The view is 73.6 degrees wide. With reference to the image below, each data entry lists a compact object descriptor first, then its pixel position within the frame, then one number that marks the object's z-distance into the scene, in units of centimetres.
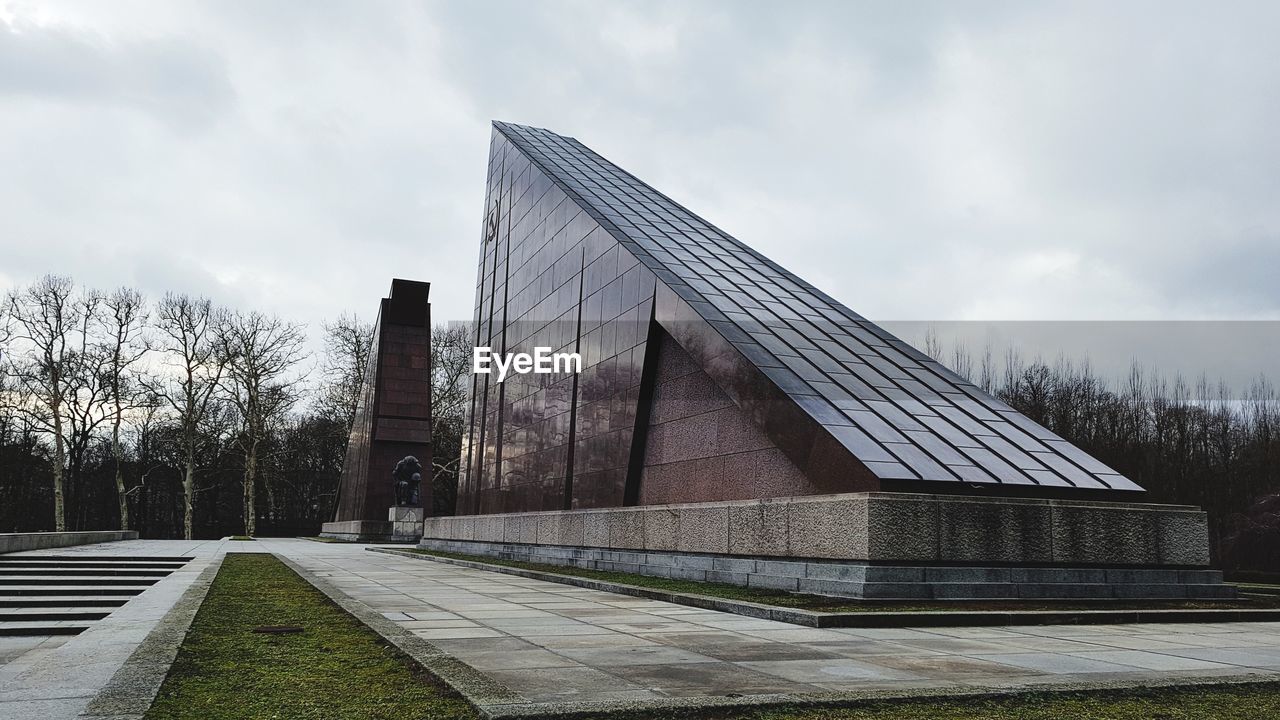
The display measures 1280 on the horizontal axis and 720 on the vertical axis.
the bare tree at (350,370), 5194
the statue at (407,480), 3528
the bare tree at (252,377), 4478
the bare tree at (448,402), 5034
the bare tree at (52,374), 3759
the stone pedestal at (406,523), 3538
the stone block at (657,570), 1305
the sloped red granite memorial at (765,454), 973
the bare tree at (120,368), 4078
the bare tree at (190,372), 4356
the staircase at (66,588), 811
